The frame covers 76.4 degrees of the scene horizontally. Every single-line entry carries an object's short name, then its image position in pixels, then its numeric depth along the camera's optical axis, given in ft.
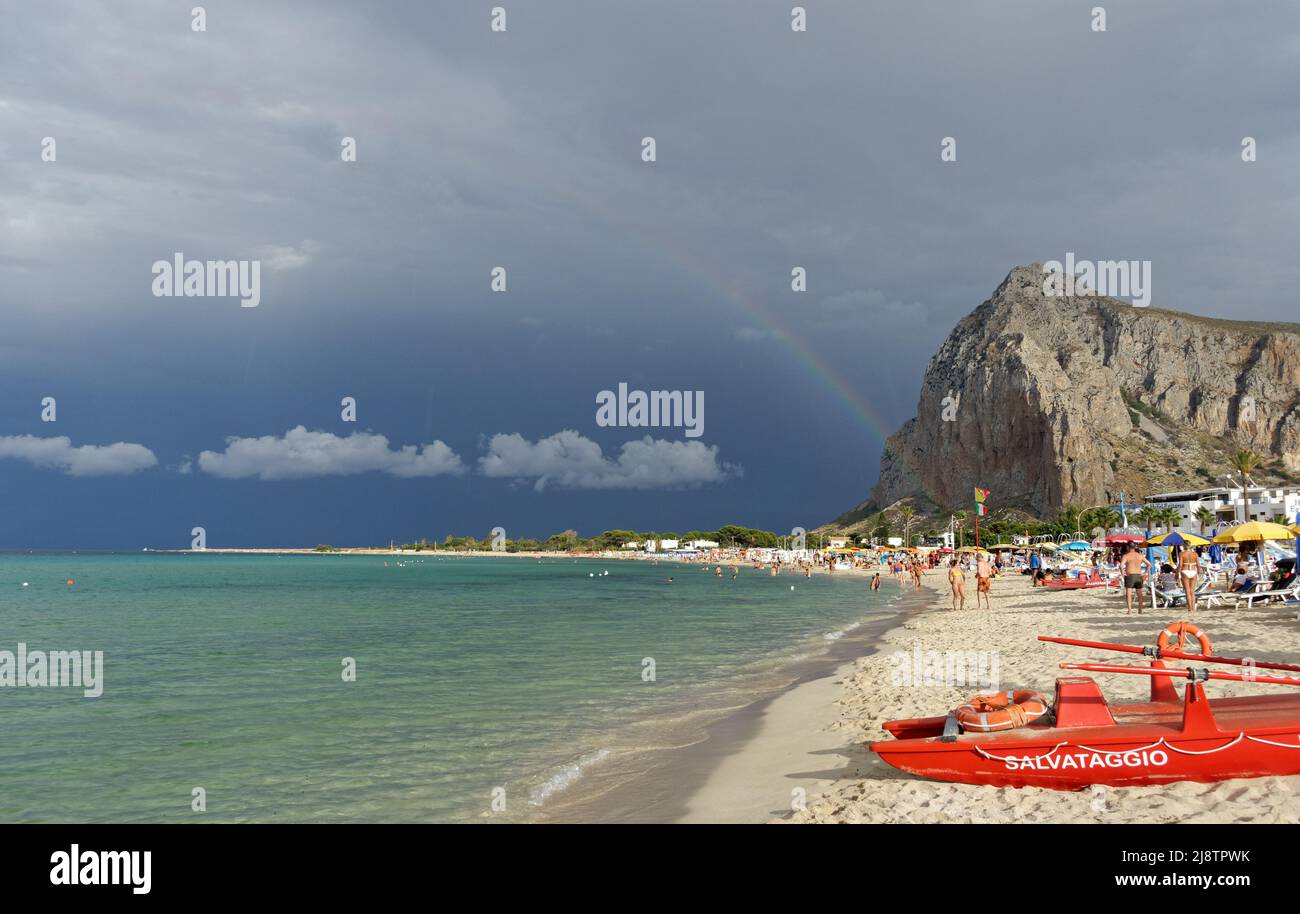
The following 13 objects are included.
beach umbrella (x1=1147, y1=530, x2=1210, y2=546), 97.76
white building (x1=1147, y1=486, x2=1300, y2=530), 369.57
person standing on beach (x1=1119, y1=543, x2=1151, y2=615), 83.57
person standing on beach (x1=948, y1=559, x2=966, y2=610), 117.88
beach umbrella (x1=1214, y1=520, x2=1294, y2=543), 83.66
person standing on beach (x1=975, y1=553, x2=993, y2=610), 111.39
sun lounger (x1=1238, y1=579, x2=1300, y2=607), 76.89
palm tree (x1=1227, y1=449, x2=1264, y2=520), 355.77
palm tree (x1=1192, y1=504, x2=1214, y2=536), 386.32
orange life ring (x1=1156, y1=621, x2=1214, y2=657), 30.73
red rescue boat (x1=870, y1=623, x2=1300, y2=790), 25.26
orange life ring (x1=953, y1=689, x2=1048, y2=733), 28.58
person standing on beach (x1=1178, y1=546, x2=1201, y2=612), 79.00
